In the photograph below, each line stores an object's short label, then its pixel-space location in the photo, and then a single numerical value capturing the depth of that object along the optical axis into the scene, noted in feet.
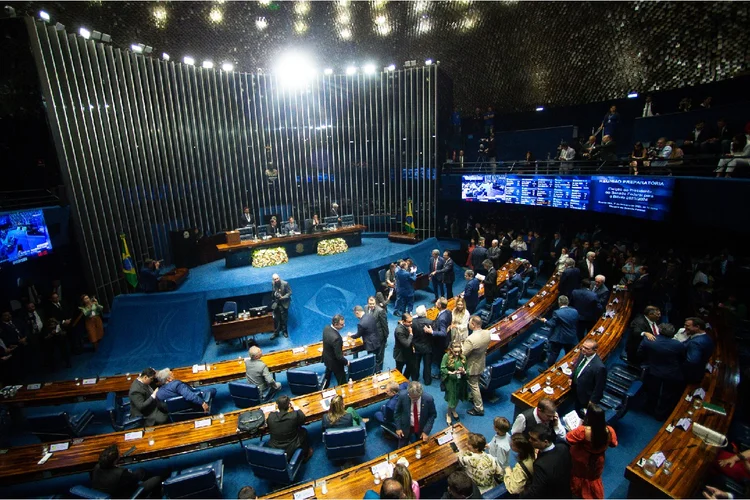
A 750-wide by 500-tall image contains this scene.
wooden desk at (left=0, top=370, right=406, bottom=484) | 14.60
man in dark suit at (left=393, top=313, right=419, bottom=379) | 20.10
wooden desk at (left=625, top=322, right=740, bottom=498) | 11.82
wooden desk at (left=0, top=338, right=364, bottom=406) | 19.70
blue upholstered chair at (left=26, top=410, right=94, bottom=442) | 17.01
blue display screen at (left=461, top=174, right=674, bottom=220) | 28.50
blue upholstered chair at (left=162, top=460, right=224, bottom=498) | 12.82
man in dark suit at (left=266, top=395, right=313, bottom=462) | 14.74
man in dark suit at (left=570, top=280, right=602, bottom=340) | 23.12
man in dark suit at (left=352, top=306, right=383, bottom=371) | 21.44
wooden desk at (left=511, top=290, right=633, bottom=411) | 16.56
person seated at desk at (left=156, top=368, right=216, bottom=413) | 17.53
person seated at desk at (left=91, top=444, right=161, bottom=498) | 12.66
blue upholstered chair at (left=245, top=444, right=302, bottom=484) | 13.87
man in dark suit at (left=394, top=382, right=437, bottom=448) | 15.31
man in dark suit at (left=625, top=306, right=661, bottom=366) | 19.38
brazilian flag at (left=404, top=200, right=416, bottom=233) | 51.42
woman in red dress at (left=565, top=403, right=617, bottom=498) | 11.43
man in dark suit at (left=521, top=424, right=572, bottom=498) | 10.49
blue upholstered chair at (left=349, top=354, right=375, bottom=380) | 20.24
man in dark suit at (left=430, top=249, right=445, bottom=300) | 33.63
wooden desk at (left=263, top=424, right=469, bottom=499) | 12.59
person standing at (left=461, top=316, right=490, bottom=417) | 17.57
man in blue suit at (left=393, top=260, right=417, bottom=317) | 31.91
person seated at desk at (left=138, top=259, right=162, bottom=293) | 31.42
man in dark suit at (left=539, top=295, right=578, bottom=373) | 20.75
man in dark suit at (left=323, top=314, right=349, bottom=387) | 19.83
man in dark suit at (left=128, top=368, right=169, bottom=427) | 17.06
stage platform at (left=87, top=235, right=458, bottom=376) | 27.61
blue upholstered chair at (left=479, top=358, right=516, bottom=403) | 19.72
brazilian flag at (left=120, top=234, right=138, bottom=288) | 32.89
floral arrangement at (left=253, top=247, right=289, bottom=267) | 38.70
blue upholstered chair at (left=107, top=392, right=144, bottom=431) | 18.04
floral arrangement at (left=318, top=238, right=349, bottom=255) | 42.86
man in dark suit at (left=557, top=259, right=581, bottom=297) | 26.03
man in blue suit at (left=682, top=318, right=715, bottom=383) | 16.74
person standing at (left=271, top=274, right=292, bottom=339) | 29.17
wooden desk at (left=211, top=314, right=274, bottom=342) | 27.66
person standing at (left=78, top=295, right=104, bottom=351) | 27.14
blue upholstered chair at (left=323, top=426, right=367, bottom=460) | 14.73
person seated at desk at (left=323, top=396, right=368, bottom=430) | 15.14
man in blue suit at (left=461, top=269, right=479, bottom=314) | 26.06
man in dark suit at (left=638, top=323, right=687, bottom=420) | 17.26
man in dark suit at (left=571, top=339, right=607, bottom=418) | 15.65
